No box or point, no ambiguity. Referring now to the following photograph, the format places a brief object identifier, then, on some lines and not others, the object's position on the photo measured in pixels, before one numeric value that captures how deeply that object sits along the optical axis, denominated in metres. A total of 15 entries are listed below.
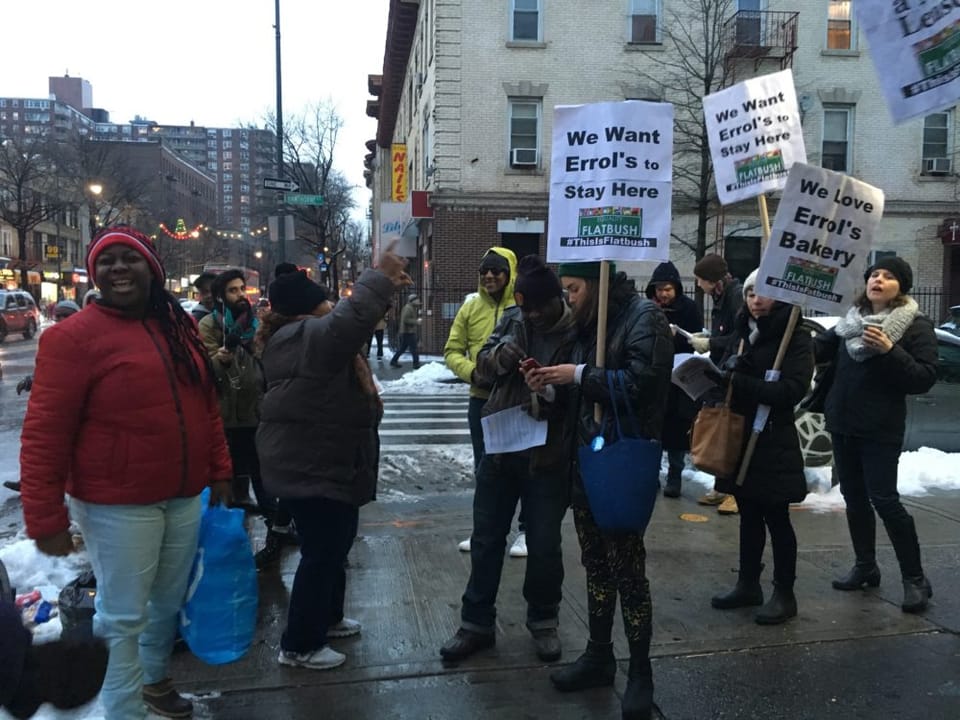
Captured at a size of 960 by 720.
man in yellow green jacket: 4.98
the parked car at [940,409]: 7.77
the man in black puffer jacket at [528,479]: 3.61
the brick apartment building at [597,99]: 21.92
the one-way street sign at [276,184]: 16.16
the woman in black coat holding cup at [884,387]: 4.12
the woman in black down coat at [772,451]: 4.02
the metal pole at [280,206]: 18.08
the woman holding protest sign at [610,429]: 3.21
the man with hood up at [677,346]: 6.36
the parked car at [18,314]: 29.45
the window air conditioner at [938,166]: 23.30
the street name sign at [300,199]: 16.28
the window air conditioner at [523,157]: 22.31
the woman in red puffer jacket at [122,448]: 2.62
